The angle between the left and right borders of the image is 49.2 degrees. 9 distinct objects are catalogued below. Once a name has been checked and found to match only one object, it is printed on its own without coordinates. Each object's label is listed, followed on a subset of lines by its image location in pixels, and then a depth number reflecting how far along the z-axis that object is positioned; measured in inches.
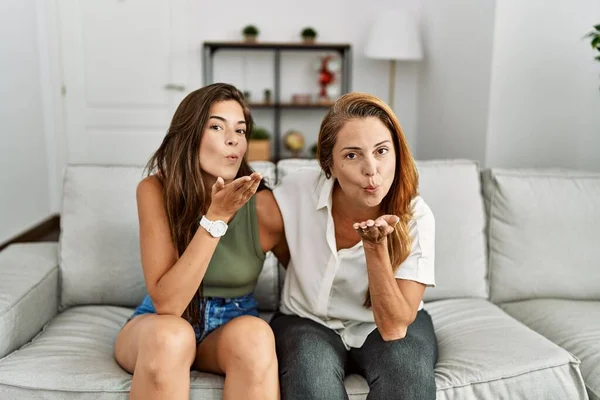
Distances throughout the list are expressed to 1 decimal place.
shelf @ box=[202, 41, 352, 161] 172.4
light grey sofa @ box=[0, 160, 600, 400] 63.3
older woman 57.6
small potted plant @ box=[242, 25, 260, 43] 176.4
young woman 55.5
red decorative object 179.0
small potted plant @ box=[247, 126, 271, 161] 170.6
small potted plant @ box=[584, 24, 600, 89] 90.0
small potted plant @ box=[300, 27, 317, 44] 177.8
